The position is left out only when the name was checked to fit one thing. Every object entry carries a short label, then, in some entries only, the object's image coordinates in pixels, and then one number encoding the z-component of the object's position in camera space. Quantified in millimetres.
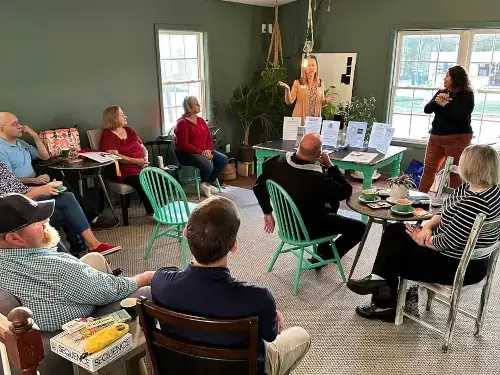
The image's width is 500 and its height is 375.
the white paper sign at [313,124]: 4391
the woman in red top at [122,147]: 4234
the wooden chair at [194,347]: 1262
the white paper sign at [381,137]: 4113
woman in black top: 4086
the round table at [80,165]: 3725
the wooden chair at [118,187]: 4123
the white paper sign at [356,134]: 4250
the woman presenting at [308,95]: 5117
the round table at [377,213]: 2594
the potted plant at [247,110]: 5906
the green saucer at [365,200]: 2861
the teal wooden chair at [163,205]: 3191
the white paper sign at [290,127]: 4691
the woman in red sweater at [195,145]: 4887
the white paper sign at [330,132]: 4277
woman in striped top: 2201
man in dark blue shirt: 1331
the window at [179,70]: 5301
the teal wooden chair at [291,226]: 2828
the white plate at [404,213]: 2623
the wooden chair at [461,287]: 2146
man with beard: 1602
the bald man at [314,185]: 2846
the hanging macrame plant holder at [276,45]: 6238
